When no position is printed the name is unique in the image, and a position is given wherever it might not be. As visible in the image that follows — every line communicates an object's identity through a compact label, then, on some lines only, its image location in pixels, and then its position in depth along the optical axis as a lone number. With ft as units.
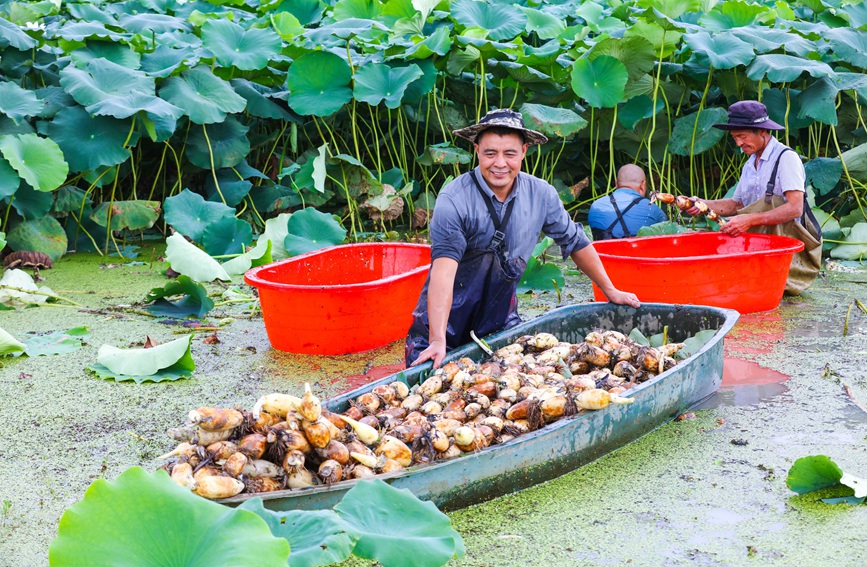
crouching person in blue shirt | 16.28
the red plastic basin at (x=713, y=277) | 13.16
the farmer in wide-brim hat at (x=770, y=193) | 14.33
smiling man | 9.57
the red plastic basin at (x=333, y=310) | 12.10
